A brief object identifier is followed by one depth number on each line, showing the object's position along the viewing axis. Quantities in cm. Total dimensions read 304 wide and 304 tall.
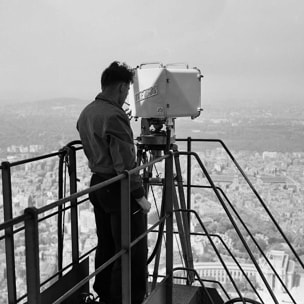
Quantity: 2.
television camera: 296
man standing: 222
